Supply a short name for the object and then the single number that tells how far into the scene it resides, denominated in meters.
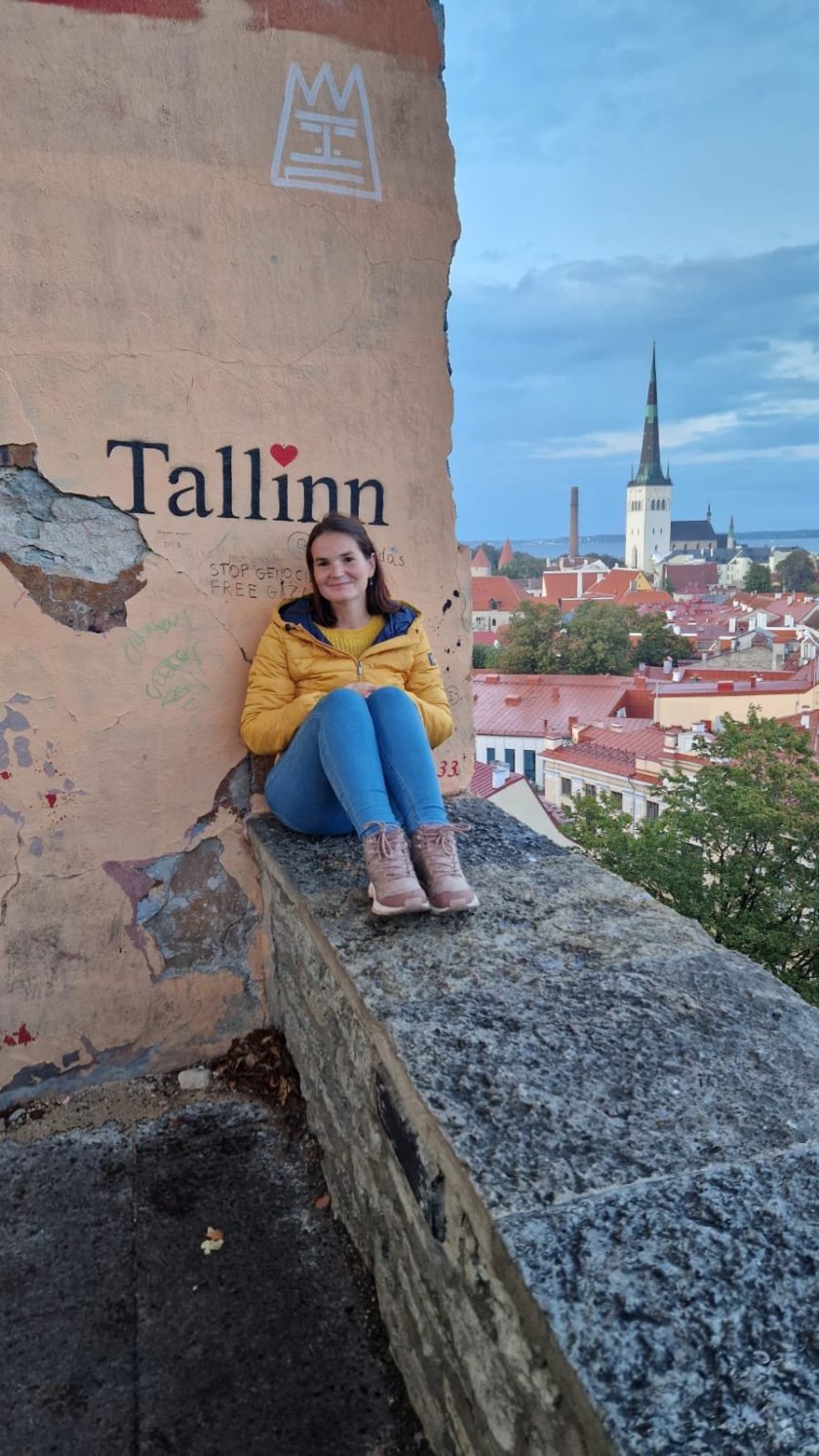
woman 1.50
